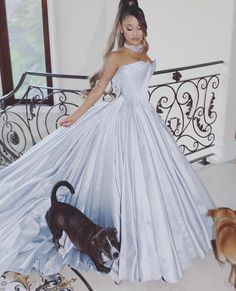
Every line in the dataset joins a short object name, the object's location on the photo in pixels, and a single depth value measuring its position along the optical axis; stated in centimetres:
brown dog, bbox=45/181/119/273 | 189
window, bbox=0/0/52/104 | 540
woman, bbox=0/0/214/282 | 198
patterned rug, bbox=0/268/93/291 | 203
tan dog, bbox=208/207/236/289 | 208
